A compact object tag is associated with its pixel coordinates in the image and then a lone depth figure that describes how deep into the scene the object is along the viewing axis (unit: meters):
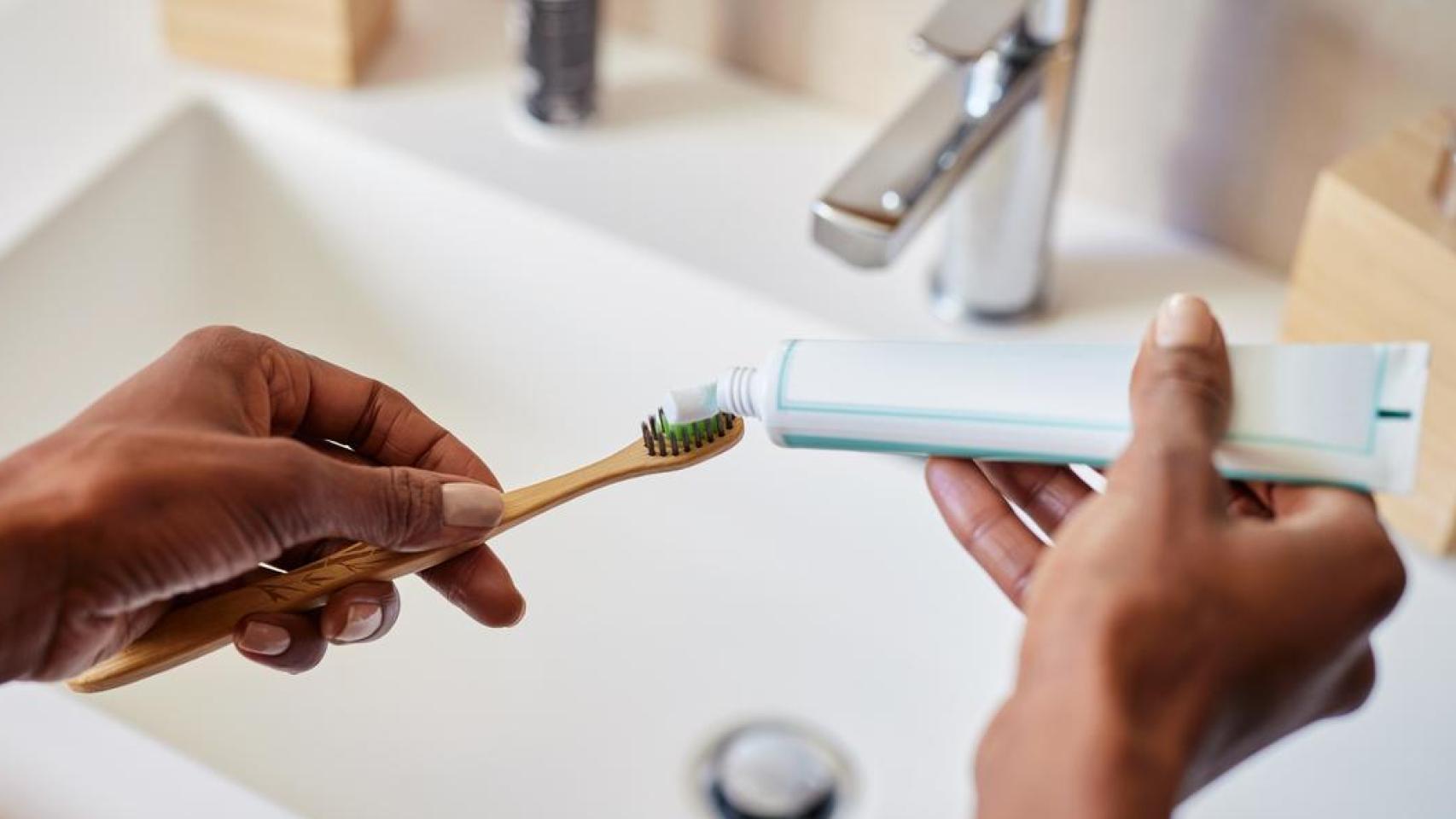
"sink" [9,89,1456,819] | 0.65
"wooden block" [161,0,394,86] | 0.86
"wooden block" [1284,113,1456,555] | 0.64
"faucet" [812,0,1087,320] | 0.64
